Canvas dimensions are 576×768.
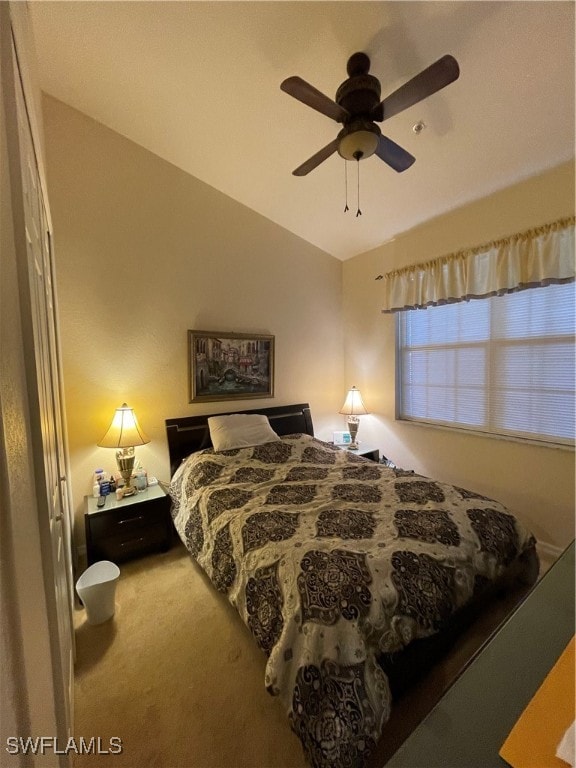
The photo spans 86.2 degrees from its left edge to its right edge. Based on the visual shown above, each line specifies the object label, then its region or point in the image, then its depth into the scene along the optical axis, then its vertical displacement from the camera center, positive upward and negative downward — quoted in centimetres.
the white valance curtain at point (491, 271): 211 +72
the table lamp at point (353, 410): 344 -53
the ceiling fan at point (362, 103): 133 +120
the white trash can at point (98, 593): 172 -125
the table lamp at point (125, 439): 233 -52
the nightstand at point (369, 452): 331 -97
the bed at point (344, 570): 104 -92
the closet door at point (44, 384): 72 -3
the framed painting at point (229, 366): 289 +1
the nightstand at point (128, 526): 217 -115
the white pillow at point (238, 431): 275 -60
